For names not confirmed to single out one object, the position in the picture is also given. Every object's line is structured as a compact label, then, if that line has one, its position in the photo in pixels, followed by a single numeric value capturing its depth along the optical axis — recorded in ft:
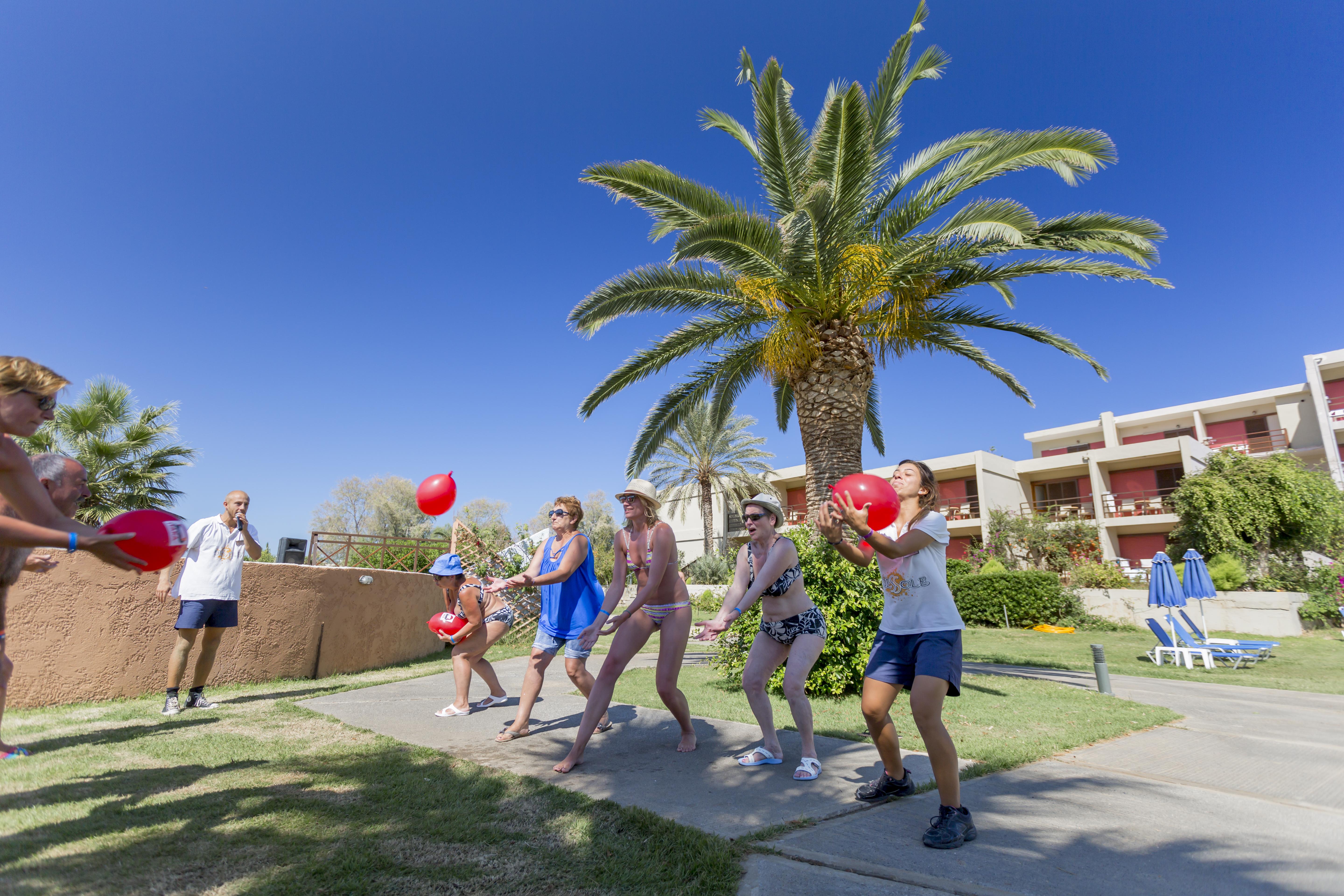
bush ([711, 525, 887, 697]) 21.84
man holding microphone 18.54
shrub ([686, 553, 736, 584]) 100.17
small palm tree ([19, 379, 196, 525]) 46.70
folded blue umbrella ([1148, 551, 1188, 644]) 37.40
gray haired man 10.43
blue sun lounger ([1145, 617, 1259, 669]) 38.32
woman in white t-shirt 9.62
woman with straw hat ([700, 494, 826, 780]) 13.03
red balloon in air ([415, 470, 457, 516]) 17.85
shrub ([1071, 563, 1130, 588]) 73.56
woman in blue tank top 15.76
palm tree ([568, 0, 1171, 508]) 27.94
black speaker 31.68
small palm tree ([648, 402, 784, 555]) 105.40
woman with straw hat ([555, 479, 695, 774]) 14.12
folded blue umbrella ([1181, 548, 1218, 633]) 39.73
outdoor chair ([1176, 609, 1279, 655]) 38.68
